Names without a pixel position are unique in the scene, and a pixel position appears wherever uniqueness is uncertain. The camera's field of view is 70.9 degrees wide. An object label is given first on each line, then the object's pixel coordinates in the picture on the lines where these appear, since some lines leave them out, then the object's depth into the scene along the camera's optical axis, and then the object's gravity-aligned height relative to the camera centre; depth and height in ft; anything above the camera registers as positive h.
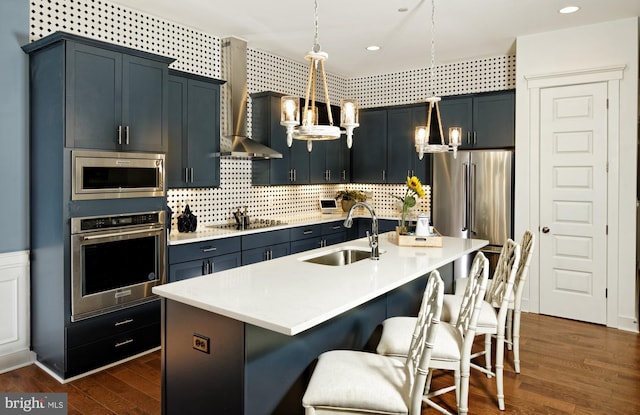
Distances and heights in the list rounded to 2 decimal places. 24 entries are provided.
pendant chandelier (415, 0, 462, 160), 11.63 +1.54
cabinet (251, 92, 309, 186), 17.25 +2.45
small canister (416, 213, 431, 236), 12.15 -0.74
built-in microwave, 10.51 +0.61
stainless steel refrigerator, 16.61 +0.06
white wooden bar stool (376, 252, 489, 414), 7.75 -2.50
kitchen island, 6.33 -2.08
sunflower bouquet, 11.85 +0.08
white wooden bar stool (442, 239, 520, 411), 9.38 -2.45
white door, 14.84 -0.08
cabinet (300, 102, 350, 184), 19.72 +1.84
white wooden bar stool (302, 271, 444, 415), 6.04 -2.57
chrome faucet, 9.99 -0.95
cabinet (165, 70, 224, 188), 13.64 +2.15
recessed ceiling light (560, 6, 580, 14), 13.23 +5.64
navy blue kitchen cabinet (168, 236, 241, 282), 12.88 -1.77
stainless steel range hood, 15.89 +3.60
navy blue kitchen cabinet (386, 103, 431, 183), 19.63 +2.39
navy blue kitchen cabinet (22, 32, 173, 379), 10.37 +1.21
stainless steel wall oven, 10.61 -1.55
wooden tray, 11.88 -1.11
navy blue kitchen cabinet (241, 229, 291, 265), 15.08 -1.64
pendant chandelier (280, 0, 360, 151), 8.07 +1.49
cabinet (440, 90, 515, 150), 16.97 +3.18
